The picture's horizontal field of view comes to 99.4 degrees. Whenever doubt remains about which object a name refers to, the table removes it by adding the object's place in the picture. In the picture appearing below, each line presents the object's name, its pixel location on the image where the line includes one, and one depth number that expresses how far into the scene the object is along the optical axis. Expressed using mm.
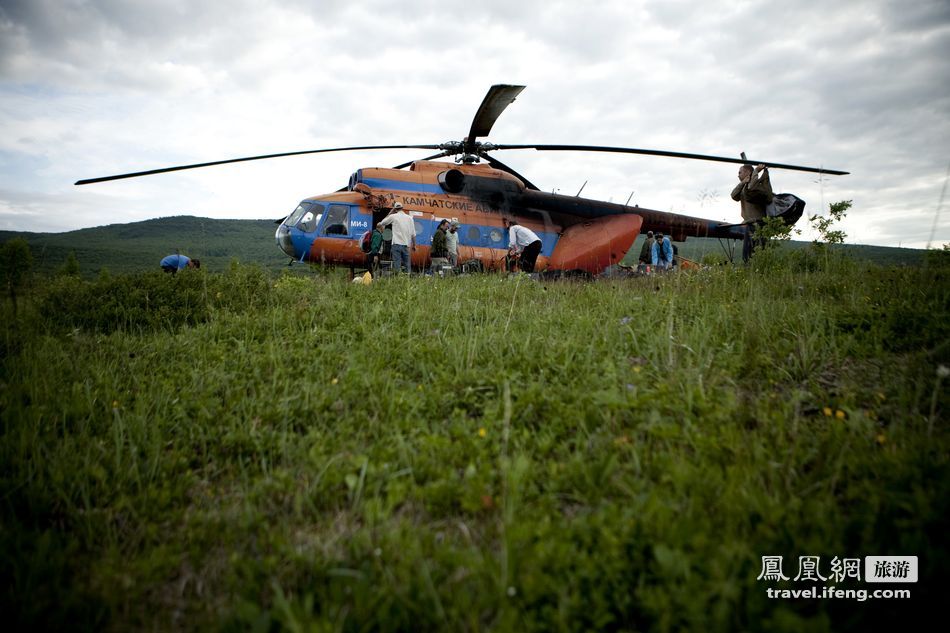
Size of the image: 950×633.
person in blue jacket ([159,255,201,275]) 13741
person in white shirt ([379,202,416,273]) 10164
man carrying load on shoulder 9516
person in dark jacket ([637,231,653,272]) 19359
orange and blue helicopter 10812
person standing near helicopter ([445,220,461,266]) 11344
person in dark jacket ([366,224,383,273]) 10688
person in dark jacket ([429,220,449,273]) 11297
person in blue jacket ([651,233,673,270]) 17797
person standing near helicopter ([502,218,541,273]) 11430
